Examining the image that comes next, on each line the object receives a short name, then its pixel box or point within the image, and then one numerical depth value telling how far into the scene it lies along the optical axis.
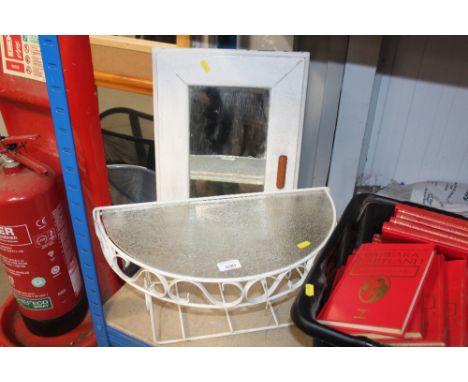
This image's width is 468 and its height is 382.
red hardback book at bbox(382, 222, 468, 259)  0.86
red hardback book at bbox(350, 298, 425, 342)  0.69
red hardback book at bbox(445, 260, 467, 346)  0.68
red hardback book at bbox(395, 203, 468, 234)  0.91
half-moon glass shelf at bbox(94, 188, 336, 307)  0.76
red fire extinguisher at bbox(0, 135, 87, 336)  0.93
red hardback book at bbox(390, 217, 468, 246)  0.87
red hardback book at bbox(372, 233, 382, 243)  0.97
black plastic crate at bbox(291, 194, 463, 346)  0.69
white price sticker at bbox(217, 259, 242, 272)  0.76
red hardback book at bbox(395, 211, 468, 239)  0.89
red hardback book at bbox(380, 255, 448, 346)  0.68
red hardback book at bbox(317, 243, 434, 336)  0.72
